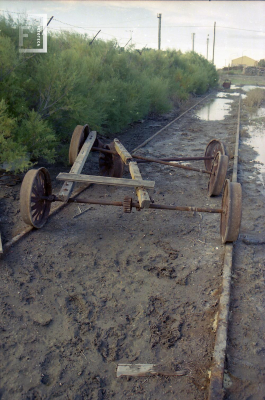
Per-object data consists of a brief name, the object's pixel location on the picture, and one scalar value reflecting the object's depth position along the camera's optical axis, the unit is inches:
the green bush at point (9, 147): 246.4
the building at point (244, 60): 4284.0
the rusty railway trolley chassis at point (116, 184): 176.6
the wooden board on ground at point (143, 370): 110.7
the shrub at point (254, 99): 931.2
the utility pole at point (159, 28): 1446.7
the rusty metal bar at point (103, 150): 279.0
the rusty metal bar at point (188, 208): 183.5
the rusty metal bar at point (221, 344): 102.6
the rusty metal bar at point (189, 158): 287.3
